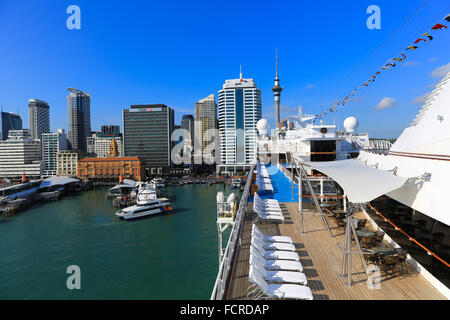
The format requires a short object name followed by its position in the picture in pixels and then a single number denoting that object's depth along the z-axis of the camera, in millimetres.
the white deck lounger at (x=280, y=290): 4840
